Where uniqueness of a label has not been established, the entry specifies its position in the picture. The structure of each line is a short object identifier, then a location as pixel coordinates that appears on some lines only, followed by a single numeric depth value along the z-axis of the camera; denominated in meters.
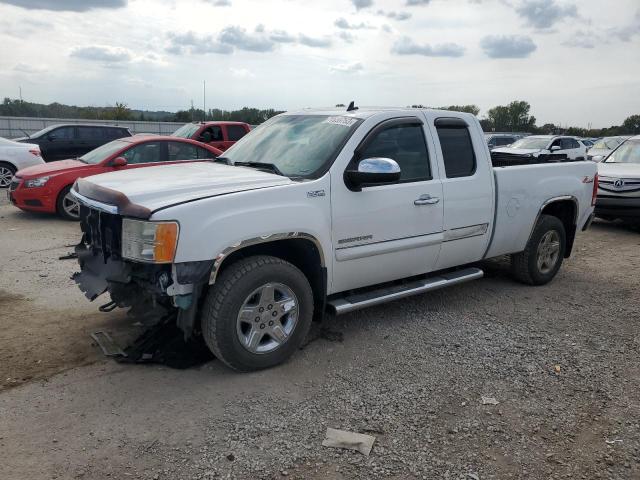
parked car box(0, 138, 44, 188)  13.16
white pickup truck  3.60
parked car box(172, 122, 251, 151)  15.55
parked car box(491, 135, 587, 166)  17.88
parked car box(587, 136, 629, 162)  17.10
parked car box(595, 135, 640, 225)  9.57
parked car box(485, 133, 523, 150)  24.80
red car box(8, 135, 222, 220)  9.59
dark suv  15.80
